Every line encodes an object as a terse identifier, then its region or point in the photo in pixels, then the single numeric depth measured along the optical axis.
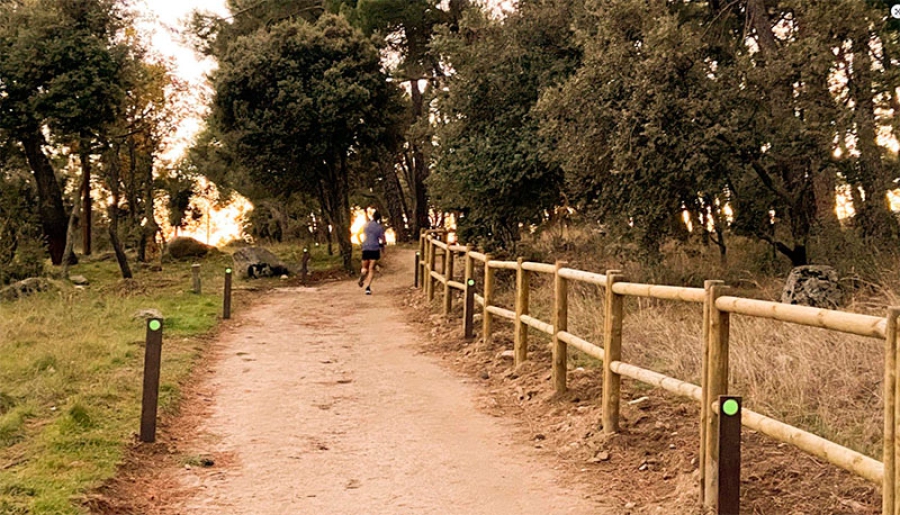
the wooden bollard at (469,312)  12.64
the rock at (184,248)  34.99
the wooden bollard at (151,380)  7.16
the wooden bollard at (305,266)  23.78
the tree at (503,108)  18.19
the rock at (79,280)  23.99
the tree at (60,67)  22.72
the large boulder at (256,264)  25.52
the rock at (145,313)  14.03
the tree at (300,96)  24.86
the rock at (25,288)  19.23
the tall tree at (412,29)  27.42
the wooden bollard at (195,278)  19.04
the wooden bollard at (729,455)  4.65
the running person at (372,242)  20.08
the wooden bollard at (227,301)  15.94
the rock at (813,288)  12.50
